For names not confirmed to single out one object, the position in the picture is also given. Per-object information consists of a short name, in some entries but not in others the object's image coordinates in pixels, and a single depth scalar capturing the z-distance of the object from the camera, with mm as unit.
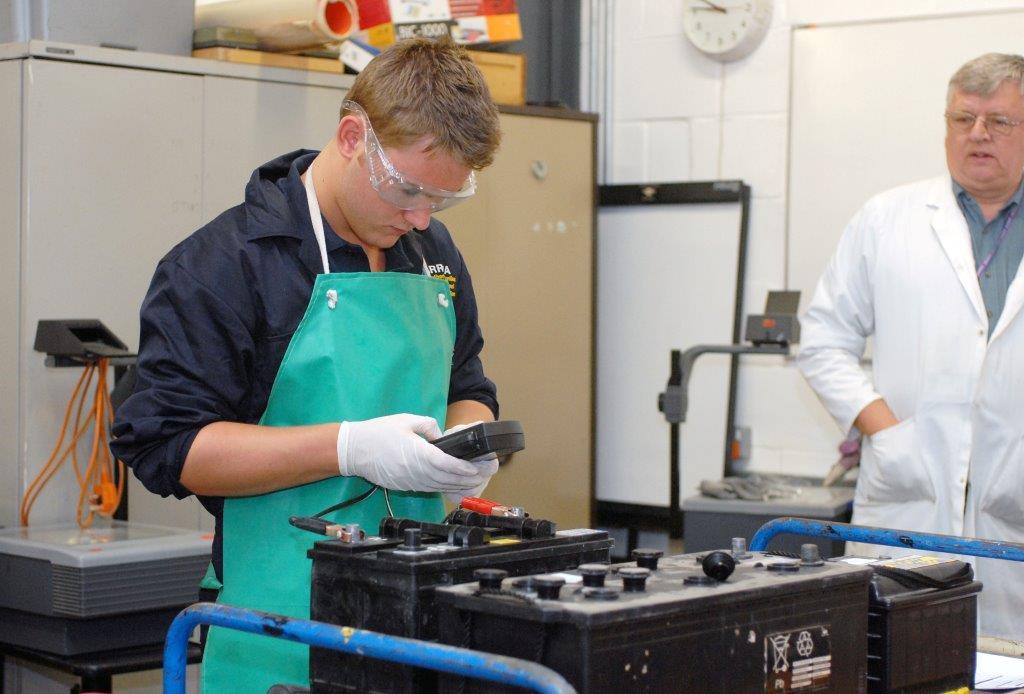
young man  1559
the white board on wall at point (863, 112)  3744
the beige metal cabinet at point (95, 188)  2729
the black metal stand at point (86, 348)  2609
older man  2547
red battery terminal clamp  1409
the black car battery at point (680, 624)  1105
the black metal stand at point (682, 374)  3424
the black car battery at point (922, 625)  1420
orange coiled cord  2682
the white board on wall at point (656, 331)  4164
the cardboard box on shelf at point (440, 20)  3449
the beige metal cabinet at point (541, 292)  3850
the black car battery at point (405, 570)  1217
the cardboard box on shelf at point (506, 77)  3893
